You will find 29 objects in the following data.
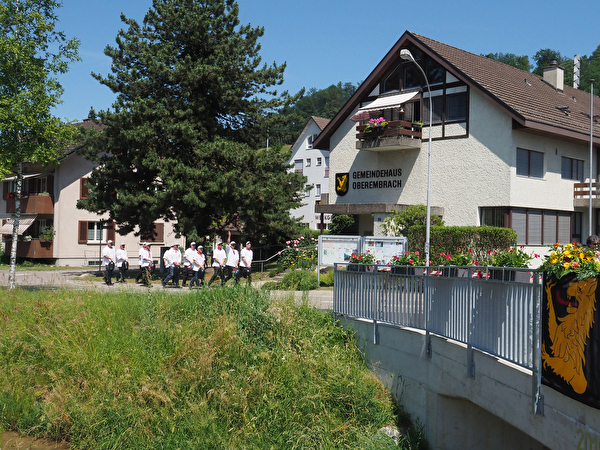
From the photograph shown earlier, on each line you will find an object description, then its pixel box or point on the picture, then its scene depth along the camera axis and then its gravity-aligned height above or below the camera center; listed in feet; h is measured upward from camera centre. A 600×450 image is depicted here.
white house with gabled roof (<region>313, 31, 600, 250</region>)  79.51 +12.77
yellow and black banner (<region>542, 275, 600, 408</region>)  19.36 -3.03
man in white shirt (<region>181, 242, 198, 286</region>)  69.31 -2.53
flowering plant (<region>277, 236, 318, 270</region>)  88.58 -2.13
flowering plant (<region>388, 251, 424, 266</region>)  51.06 -1.45
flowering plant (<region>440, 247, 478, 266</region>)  49.40 -1.40
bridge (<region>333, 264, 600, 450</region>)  22.52 -5.26
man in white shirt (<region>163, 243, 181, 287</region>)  71.75 -2.85
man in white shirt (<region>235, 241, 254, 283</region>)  70.95 -2.46
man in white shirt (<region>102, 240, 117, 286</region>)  75.51 -2.80
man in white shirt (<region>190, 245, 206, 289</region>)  68.80 -3.03
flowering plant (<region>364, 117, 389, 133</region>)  86.31 +16.21
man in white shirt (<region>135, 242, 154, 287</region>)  75.46 -2.36
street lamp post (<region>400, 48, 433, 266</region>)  65.18 +4.72
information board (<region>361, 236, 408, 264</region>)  62.75 -0.44
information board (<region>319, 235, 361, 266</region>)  66.43 -0.70
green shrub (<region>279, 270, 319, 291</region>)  69.00 -4.55
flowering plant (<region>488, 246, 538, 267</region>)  42.28 -1.06
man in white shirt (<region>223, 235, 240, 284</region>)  69.87 -2.33
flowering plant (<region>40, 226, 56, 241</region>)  126.31 +0.15
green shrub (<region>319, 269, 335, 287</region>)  72.79 -4.46
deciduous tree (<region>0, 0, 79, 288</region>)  65.87 +15.89
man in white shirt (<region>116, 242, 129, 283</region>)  78.02 -2.87
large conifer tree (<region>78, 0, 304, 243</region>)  84.58 +14.69
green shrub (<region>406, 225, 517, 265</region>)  73.97 +0.46
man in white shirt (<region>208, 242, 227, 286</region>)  70.79 -2.27
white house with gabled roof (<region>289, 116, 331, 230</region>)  190.90 +24.12
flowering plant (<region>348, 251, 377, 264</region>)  53.62 -1.50
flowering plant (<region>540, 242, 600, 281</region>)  19.81 -0.56
